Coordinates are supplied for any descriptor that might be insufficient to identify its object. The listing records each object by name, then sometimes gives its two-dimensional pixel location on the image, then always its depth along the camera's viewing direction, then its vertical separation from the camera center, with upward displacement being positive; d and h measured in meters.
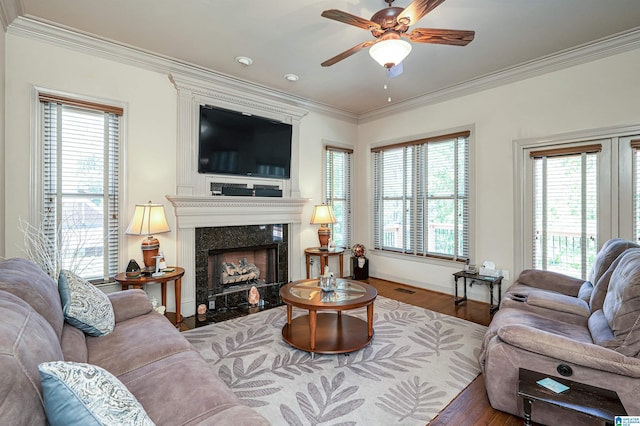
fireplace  4.08 -0.76
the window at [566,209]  3.36 +0.05
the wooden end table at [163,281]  2.96 -0.67
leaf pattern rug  1.99 -1.27
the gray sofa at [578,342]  1.67 -0.81
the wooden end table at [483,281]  3.76 -0.87
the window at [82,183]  2.90 +0.31
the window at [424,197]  4.40 +0.26
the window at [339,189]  5.28 +0.44
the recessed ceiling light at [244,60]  3.44 +1.77
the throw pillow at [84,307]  1.89 -0.60
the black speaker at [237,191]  3.99 +0.30
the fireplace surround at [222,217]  3.62 -0.04
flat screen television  3.82 +0.94
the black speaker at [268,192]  4.29 +0.31
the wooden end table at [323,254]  4.63 -0.62
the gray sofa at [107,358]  0.89 -0.79
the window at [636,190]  3.08 +0.23
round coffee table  2.60 -1.13
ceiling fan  2.13 +1.33
